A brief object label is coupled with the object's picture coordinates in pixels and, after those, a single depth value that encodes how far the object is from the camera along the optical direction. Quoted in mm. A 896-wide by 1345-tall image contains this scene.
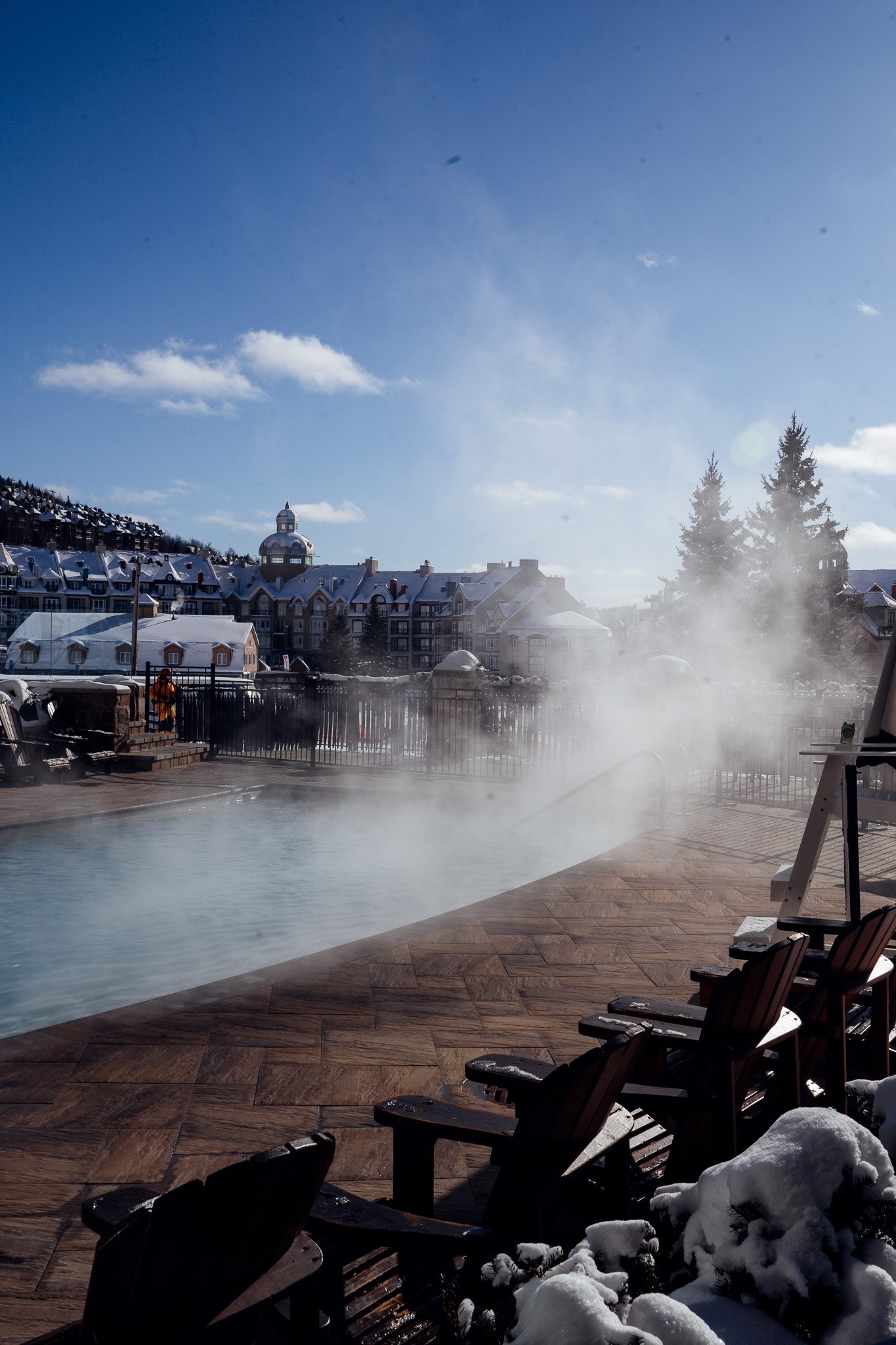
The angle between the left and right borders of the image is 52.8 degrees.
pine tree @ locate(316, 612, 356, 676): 69250
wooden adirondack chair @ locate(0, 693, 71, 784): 10211
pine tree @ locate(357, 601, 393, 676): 73938
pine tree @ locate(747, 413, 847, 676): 28641
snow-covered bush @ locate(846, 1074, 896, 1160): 1469
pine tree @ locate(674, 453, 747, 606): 30547
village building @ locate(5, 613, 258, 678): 61688
